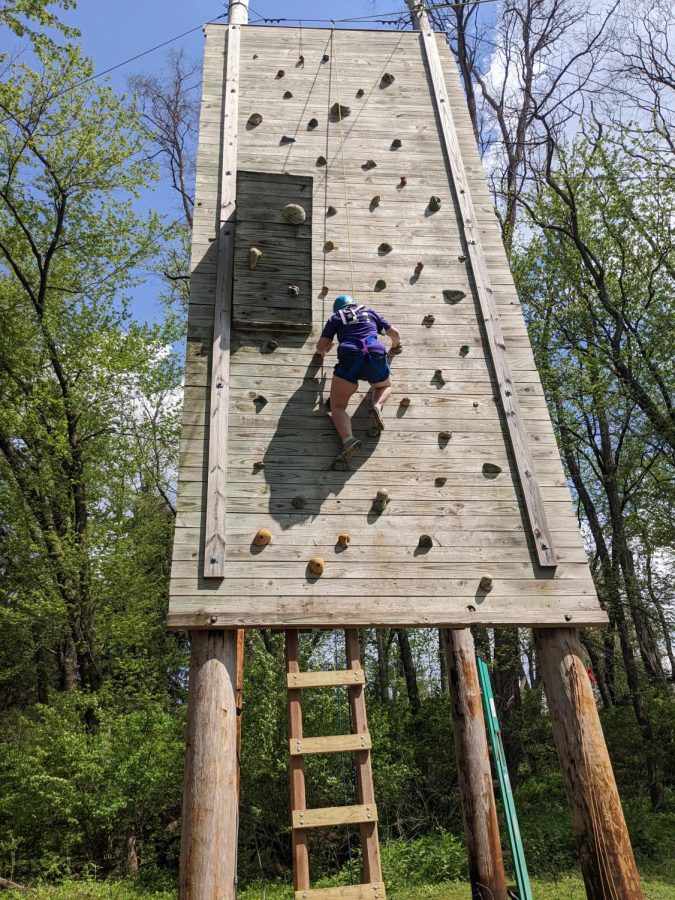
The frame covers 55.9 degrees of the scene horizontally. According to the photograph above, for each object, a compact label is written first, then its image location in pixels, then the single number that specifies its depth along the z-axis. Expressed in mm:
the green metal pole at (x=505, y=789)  4371
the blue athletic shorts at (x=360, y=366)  4668
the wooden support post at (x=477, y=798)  5879
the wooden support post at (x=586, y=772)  3602
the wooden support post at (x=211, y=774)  3367
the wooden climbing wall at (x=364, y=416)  4164
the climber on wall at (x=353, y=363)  4668
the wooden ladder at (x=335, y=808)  3621
